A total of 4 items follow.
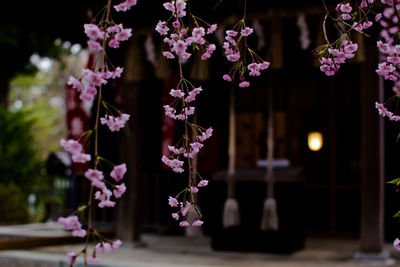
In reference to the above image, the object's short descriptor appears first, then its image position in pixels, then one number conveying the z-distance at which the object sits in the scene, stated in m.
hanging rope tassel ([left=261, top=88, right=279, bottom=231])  9.13
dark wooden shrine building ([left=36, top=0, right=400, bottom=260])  8.80
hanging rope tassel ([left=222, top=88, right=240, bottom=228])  9.42
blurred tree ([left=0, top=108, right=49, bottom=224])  17.06
